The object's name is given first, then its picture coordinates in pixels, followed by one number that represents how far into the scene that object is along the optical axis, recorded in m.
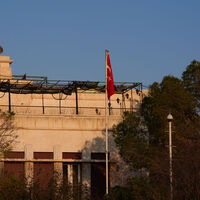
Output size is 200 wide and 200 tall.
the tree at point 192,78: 56.30
